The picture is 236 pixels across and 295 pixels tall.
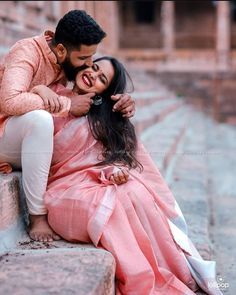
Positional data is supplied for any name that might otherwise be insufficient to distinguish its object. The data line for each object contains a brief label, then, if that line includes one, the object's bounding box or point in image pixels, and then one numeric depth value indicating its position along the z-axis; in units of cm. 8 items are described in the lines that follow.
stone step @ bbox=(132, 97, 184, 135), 667
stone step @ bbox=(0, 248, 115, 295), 201
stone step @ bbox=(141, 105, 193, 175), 542
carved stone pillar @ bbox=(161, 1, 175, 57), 2258
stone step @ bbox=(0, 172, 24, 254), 250
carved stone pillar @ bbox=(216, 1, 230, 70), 2217
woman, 246
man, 252
